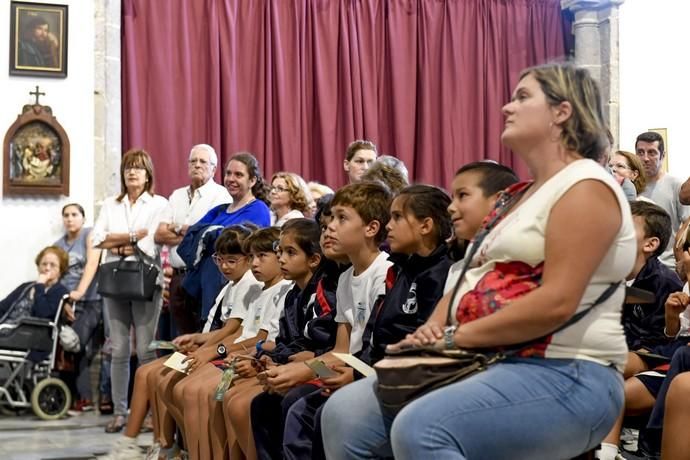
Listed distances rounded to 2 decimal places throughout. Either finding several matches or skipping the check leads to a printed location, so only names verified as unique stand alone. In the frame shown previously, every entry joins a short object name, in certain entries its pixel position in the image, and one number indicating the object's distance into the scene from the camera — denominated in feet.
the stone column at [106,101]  24.57
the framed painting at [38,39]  24.08
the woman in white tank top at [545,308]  6.88
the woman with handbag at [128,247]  19.93
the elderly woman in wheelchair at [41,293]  23.17
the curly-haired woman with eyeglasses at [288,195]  18.02
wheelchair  22.26
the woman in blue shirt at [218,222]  18.13
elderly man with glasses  19.56
